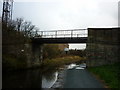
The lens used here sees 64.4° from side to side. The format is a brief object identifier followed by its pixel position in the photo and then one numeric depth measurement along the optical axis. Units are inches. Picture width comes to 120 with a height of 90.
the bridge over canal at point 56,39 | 665.8
